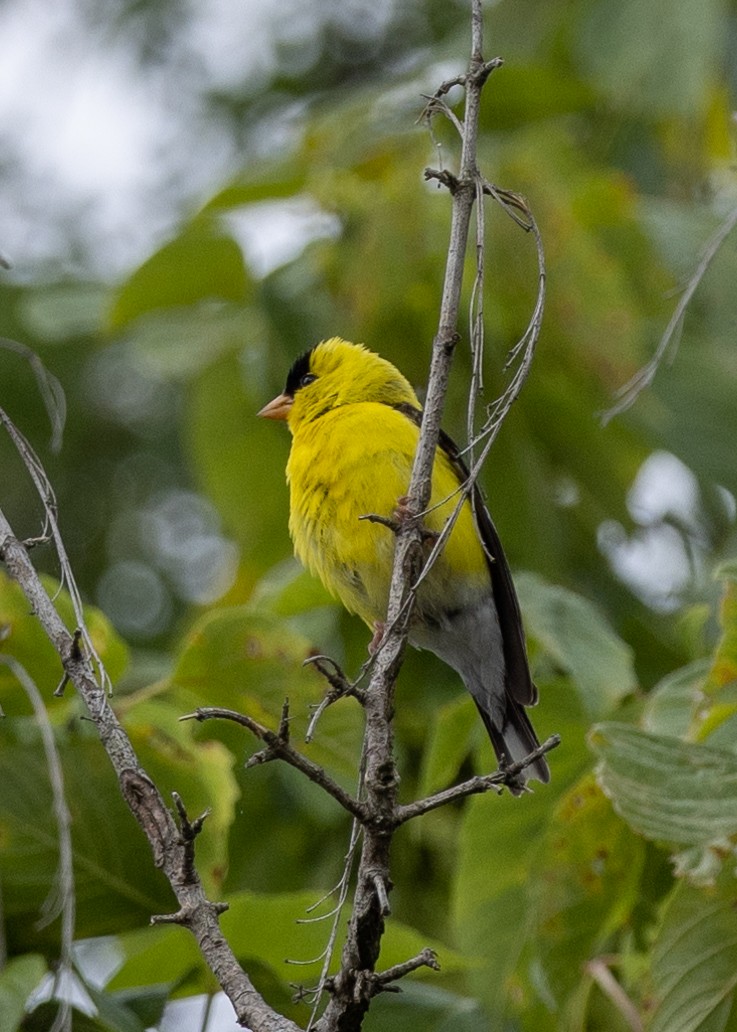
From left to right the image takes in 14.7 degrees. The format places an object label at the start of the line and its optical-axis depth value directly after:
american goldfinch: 6.47
